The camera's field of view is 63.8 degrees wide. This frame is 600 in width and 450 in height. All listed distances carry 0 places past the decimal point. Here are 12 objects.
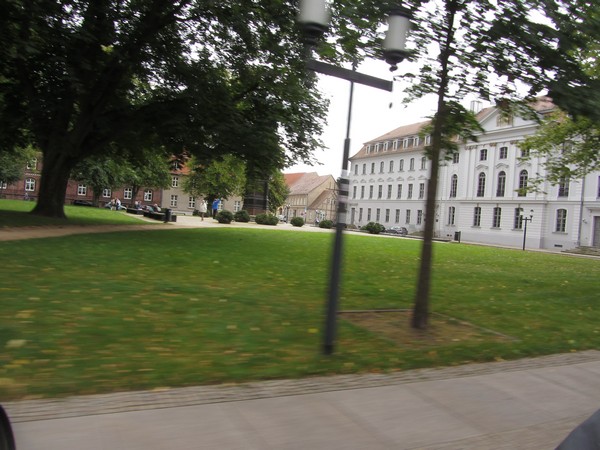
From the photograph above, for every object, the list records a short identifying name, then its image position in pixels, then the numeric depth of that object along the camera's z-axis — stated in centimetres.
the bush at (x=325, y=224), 4480
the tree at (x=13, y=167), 5266
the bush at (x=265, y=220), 3794
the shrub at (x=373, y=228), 4781
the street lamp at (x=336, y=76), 487
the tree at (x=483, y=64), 618
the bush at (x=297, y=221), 4309
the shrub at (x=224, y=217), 3519
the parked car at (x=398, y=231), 5712
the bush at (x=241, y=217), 3838
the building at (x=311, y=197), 10787
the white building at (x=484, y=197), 4822
